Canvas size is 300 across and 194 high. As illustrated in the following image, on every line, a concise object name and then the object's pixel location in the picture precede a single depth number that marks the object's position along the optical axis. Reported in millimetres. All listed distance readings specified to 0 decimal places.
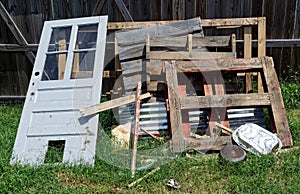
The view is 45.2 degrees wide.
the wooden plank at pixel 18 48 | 4957
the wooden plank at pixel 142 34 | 4324
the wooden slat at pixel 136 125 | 3232
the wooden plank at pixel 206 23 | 4367
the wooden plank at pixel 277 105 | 3605
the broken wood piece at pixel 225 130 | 3751
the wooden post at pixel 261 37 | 4377
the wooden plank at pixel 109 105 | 3602
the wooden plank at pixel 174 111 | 3533
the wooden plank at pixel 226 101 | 3740
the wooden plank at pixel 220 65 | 3939
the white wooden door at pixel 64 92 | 3455
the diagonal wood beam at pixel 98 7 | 4758
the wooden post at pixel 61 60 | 3958
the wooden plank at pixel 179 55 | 4168
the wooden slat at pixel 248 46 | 4430
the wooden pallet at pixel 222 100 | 3576
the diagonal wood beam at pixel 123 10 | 4730
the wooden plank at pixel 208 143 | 3553
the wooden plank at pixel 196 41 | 4238
